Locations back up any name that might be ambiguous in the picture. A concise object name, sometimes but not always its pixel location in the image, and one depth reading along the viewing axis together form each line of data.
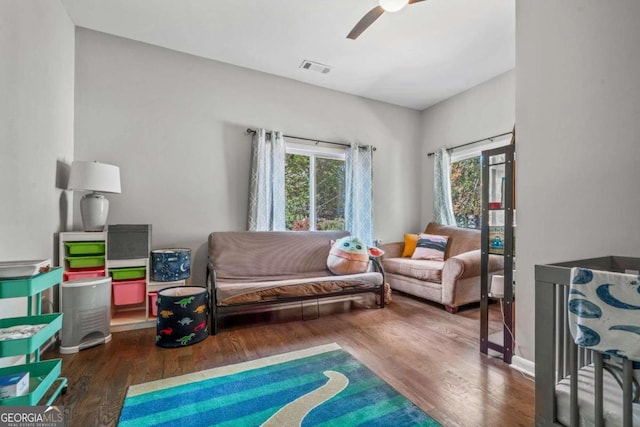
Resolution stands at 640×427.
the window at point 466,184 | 3.89
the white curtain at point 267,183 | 3.30
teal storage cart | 1.16
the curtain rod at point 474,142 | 3.49
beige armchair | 2.97
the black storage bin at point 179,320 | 2.20
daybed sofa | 2.53
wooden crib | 0.86
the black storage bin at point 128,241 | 2.42
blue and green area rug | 1.39
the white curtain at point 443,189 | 4.09
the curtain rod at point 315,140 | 3.36
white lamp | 2.29
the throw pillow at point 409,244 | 4.09
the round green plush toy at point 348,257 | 3.14
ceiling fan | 1.76
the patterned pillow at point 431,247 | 3.67
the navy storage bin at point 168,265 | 2.59
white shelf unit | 2.35
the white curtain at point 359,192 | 3.96
